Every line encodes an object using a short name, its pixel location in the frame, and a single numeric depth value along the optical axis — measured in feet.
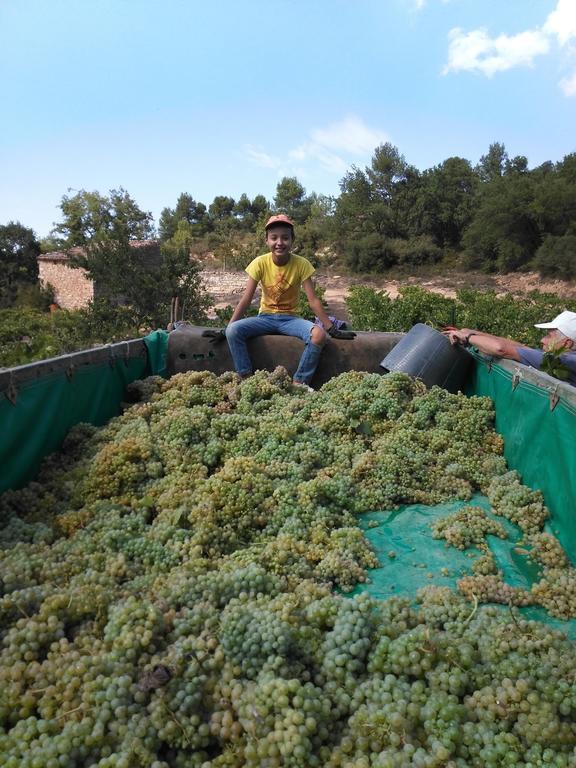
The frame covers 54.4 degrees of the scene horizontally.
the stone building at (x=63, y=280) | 109.40
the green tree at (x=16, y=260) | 118.62
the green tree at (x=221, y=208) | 180.86
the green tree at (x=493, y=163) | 139.54
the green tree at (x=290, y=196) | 174.09
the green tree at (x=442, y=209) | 109.19
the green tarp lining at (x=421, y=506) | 8.43
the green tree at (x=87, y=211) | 132.98
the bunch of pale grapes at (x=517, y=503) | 9.56
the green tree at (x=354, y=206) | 112.68
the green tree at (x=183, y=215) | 191.72
